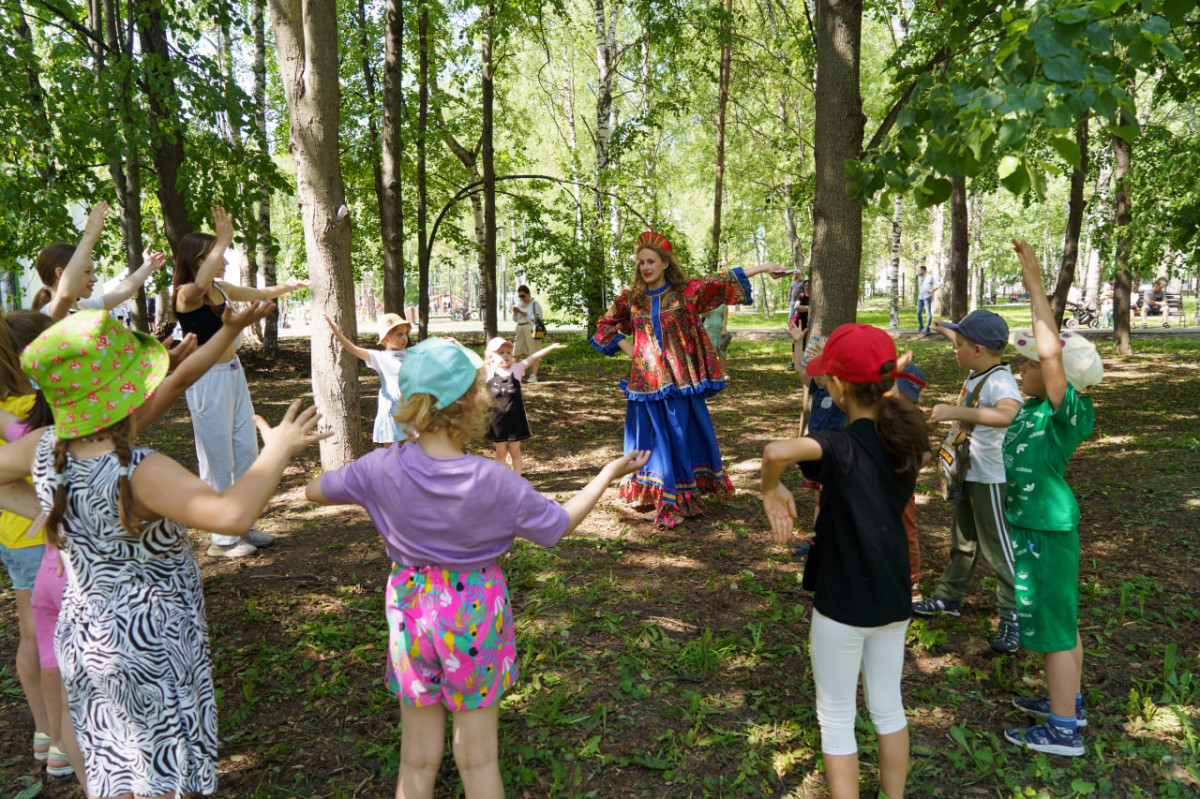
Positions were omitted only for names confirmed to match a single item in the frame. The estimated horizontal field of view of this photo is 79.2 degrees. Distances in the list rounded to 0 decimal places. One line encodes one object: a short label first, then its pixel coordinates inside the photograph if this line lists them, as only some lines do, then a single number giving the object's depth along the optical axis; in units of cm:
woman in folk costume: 564
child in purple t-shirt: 222
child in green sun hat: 194
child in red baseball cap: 236
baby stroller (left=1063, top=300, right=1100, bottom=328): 2434
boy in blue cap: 348
